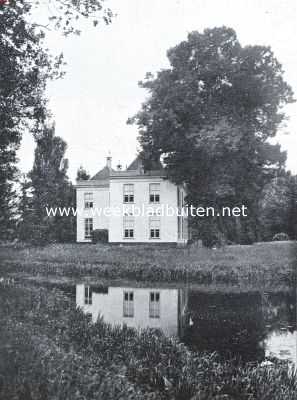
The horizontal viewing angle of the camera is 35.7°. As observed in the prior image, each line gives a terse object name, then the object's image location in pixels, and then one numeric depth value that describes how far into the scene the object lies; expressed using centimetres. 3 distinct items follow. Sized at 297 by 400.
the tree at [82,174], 3416
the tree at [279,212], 4200
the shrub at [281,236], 4022
